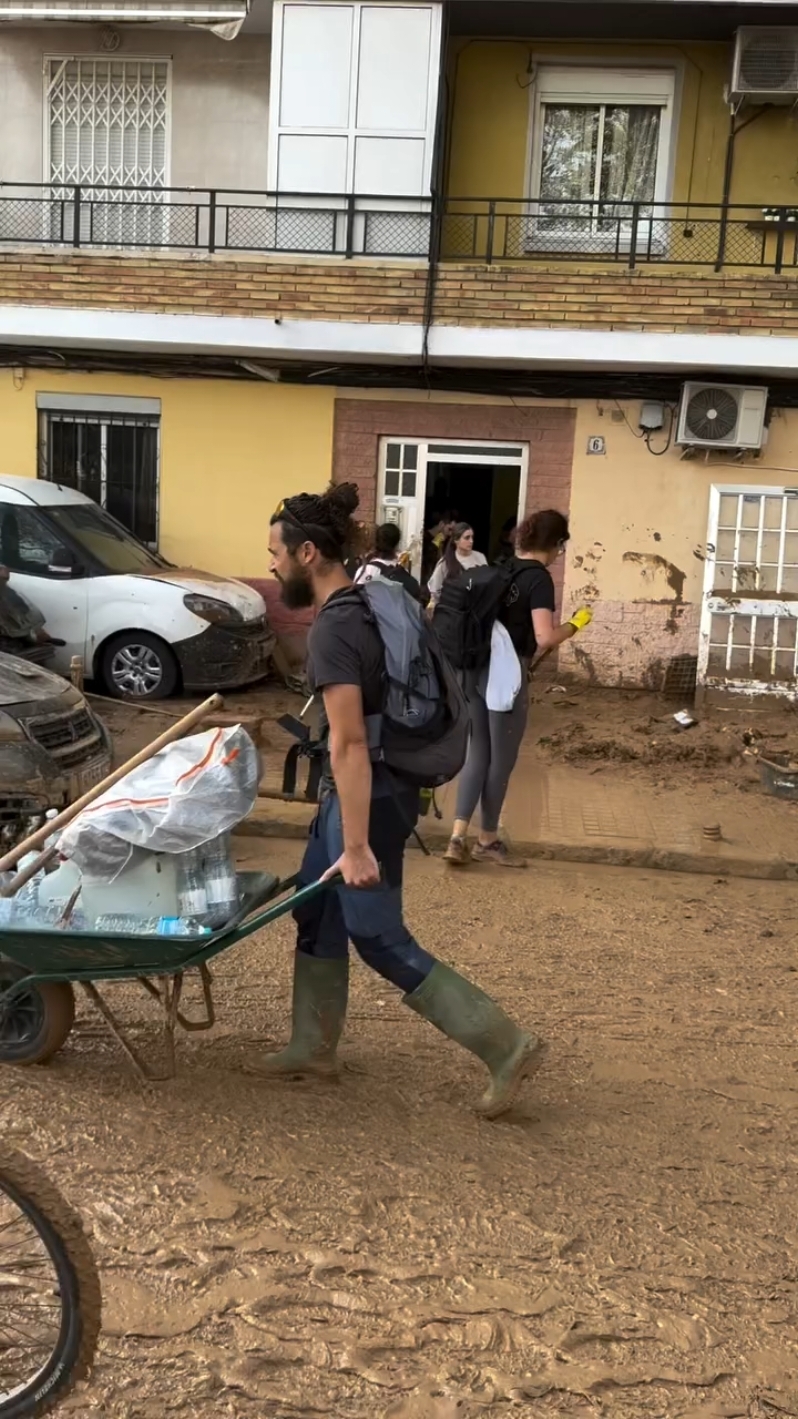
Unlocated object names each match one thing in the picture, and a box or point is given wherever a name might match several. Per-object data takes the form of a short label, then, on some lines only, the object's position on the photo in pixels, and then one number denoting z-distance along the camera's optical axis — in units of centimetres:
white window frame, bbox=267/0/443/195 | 1164
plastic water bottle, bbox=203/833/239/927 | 346
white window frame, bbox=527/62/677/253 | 1255
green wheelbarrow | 326
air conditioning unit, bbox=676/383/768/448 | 1164
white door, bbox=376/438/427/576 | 1254
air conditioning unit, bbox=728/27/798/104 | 1154
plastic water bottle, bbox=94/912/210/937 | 336
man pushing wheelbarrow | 335
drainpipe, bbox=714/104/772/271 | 1231
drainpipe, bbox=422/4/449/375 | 1151
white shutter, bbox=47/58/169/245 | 1309
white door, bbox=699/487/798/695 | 1166
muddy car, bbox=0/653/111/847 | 606
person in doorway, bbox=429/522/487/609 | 1037
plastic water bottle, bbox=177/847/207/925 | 347
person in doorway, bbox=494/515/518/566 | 1312
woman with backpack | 618
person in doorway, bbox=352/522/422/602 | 813
